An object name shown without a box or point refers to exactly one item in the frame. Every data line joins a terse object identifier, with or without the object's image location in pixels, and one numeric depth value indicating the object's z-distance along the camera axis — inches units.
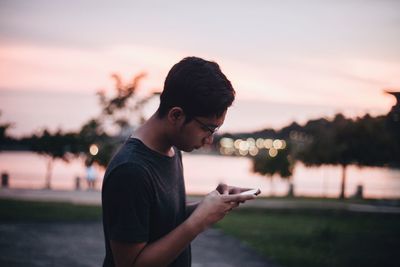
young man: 68.0
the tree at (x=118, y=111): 670.5
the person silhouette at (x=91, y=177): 1050.1
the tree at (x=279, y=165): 1402.6
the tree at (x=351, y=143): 1209.4
